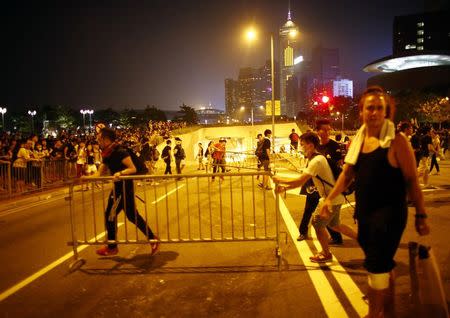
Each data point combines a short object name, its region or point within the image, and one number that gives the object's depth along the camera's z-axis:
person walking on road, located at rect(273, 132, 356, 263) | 5.30
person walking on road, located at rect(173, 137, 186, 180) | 19.42
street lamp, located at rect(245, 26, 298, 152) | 21.05
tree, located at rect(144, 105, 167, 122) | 98.06
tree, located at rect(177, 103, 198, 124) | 85.44
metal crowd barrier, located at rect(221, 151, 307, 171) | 23.10
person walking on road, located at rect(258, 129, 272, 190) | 14.31
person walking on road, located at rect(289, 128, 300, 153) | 22.48
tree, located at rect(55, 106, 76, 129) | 89.62
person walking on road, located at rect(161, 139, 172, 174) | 18.20
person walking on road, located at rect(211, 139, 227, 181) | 18.33
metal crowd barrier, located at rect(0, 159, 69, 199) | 12.80
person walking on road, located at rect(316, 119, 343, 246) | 6.16
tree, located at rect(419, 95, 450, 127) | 52.94
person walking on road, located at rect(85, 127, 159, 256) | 6.13
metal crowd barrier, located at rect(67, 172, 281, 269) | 5.94
